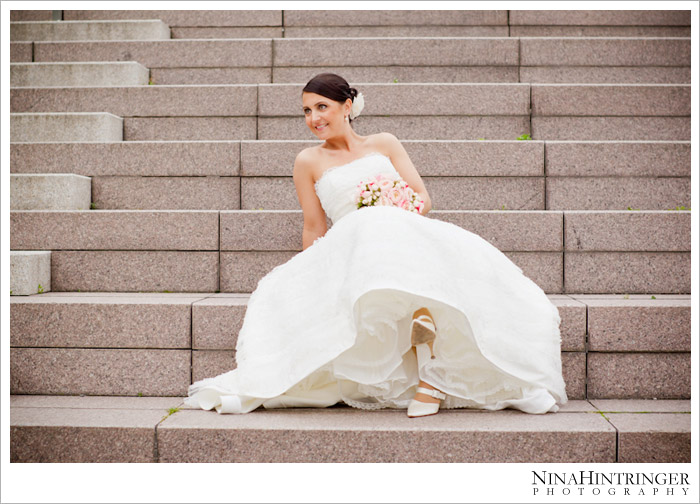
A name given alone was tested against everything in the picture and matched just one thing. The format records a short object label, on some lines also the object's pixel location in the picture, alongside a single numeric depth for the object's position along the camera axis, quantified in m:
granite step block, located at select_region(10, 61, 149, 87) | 4.75
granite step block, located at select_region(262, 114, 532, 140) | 4.26
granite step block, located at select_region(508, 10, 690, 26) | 5.22
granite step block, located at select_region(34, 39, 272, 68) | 4.95
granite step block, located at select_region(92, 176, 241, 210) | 3.82
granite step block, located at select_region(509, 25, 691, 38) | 5.22
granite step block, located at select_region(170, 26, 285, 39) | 5.55
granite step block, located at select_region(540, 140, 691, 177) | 3.74
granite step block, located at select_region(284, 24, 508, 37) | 5.37
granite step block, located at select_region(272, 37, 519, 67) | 4.84
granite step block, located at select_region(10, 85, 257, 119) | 4.39
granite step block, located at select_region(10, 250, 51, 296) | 3.08
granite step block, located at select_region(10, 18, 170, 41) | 5.36
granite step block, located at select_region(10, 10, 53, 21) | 5.81
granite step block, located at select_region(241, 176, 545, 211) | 3.74
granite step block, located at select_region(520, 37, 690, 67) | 4.73
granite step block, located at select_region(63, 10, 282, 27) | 5.57
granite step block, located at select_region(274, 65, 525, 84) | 4.80
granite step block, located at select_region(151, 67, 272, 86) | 4.87
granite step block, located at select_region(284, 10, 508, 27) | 5.40
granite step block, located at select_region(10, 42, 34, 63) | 5.09
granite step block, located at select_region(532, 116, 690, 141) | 4.15
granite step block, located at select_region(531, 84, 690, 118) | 4.20
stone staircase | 2.31
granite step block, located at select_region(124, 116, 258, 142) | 4.32
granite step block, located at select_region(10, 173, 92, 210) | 3.62
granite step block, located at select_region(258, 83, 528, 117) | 4.30
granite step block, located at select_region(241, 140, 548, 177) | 3.78
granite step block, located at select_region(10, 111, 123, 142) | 4.14
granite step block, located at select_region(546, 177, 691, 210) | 3.66
